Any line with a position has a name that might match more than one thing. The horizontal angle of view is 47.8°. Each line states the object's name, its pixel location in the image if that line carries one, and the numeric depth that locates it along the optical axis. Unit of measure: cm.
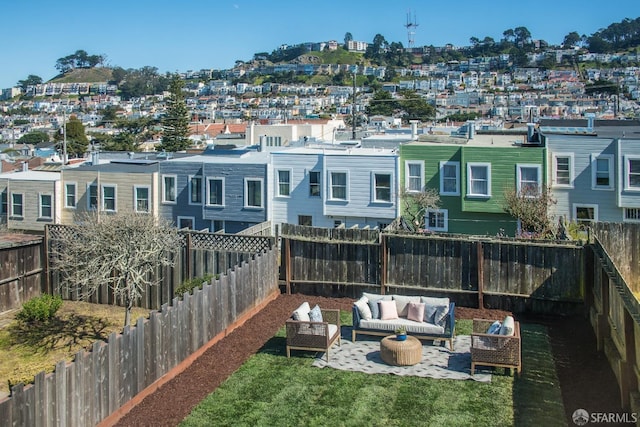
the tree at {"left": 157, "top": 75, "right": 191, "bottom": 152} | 7835
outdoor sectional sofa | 1409
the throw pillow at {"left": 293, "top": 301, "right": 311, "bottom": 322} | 1382
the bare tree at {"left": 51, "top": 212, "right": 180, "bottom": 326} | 1753
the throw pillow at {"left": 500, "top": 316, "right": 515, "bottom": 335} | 1271
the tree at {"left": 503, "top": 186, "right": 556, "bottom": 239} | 2592
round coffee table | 1302
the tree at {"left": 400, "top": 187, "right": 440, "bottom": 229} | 2933
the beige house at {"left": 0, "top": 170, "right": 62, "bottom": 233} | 3497
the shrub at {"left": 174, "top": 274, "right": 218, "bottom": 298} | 1817
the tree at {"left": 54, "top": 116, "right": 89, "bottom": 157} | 9338
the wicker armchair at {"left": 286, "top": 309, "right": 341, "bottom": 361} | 1346
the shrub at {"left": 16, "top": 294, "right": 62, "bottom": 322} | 1873
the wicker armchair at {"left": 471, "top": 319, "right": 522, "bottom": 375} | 1246
